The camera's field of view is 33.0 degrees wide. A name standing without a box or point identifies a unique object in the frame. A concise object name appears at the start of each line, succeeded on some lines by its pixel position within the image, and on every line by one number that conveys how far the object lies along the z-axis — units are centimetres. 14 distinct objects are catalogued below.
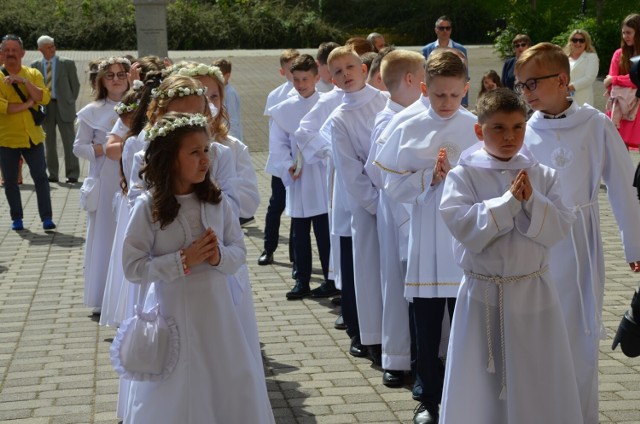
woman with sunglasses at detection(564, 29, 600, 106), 1441
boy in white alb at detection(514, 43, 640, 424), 543
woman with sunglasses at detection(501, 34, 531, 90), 1588
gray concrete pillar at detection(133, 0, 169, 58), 1580
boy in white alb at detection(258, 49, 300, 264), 1027
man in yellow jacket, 1283
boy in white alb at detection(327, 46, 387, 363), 704
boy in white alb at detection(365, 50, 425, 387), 661
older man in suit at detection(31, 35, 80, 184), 1680
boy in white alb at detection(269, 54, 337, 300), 908
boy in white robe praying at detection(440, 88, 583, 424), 480
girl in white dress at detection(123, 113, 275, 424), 482
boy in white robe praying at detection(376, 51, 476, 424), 575
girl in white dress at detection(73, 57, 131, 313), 856
